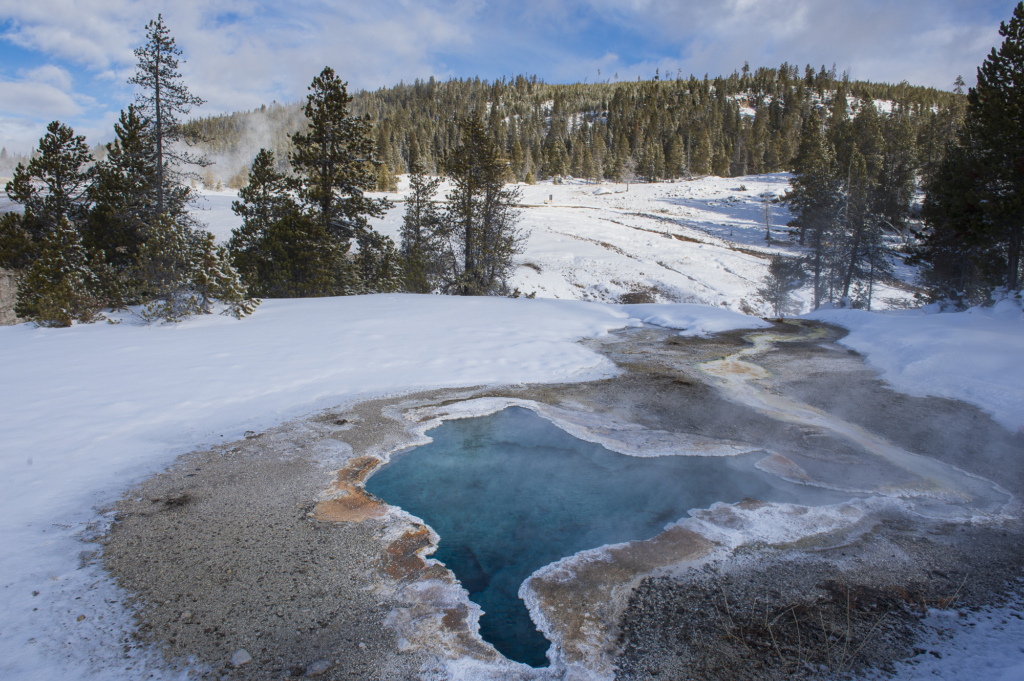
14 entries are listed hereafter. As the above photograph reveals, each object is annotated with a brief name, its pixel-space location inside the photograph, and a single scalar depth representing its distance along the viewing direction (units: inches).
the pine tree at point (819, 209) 1153.4
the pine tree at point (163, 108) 593.3
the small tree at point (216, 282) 431.5
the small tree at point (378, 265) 788.6
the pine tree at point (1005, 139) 615.8
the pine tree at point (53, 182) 600.4
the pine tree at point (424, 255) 823.1
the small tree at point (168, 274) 419.0
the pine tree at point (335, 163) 705.0
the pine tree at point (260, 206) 716.7
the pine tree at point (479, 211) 762.8
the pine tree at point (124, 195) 603.5
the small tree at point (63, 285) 387.2
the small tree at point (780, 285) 1183.6
